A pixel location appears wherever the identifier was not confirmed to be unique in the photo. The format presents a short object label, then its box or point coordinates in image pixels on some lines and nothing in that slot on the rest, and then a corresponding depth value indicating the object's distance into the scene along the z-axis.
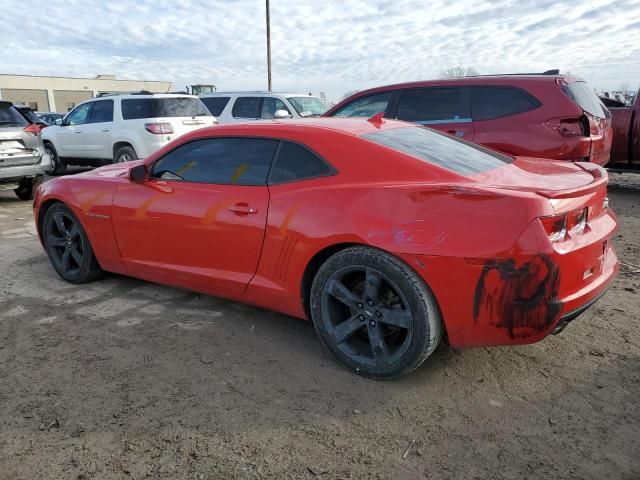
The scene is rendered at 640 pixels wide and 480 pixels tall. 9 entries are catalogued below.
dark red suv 5.76
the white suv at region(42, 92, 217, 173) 9.71
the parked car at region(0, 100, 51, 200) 7.99
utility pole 25.31
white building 65.22
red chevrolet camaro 2.50
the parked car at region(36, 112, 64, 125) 23.30
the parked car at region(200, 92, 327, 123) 10.68
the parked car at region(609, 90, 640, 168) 7.83
